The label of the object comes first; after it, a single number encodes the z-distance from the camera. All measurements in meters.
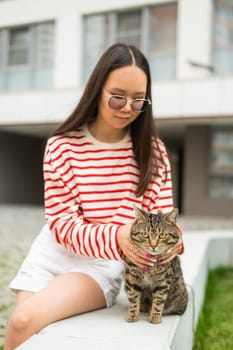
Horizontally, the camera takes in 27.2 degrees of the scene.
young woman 2.23
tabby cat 1.93
